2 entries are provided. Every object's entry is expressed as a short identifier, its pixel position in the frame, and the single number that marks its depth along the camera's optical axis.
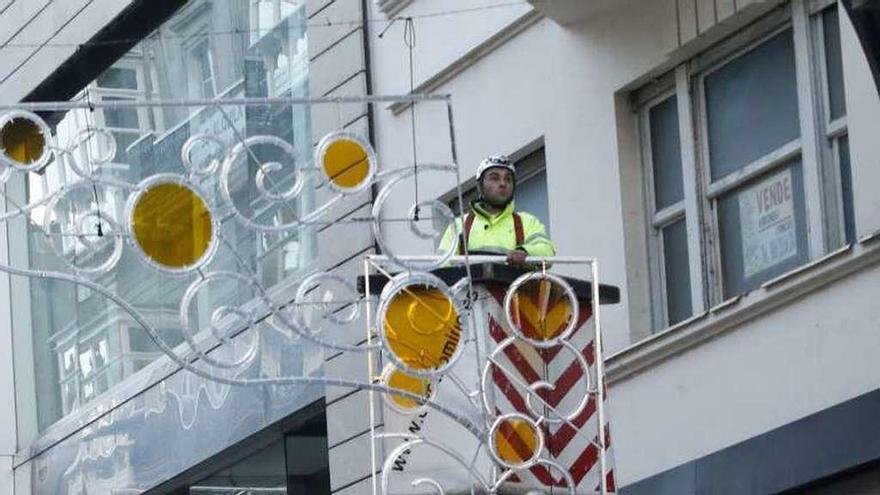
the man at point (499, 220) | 17.83
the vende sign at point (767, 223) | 18.80
